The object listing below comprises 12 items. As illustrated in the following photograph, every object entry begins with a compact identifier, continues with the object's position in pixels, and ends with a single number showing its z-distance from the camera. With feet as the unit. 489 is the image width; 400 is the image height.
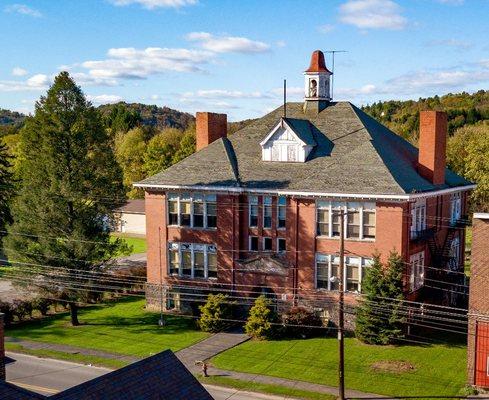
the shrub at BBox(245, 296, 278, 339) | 112.16
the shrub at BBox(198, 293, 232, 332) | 118.32
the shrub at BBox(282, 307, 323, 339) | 113.39
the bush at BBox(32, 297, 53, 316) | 132.67
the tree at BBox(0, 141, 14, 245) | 177.89
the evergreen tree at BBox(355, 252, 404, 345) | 106.01
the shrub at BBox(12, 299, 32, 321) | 129.50
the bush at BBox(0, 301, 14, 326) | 126.72
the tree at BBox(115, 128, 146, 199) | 295.48
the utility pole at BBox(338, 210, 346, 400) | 83.92
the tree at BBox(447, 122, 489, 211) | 200.64
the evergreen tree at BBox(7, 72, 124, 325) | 116.91
